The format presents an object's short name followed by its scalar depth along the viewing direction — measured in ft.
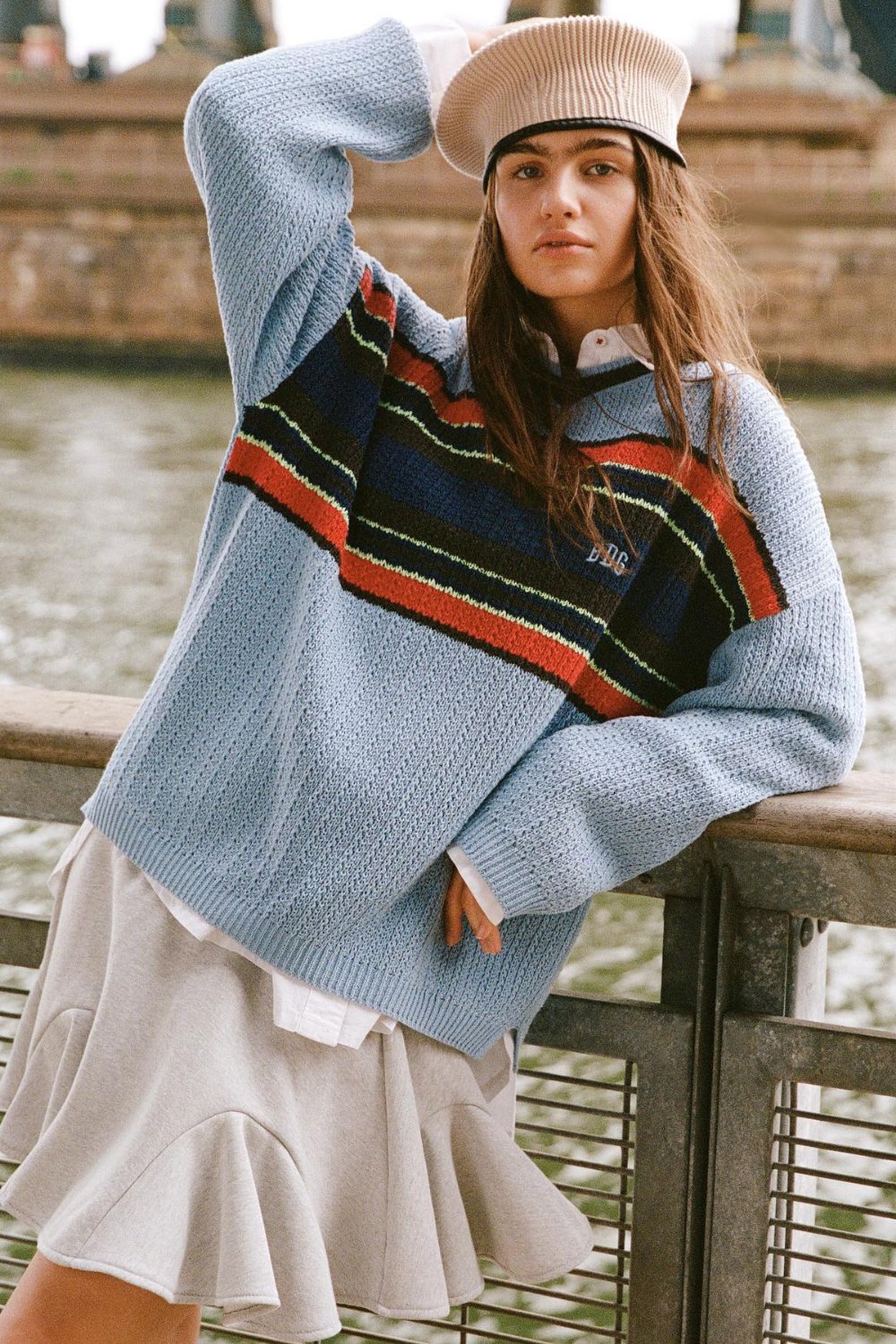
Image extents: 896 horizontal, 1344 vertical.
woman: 4.60
